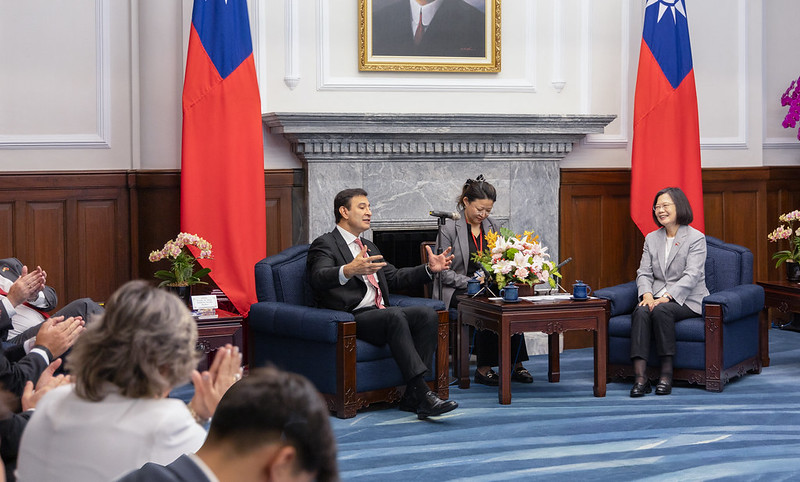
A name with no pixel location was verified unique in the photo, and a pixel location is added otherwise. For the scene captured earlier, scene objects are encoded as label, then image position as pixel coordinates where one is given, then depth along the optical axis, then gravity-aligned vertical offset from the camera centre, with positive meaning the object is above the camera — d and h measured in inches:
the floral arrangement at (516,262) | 207.5 -9.1
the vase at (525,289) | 213.5 -15.8
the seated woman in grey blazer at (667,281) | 209.5 -14.6
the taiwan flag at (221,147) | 225.0 +19.7
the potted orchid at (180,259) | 205.8 -7.9
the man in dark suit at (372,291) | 185.5 -14.8
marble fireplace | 241.1 +18.0
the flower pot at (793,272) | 232.7 -13.2
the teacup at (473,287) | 214.8 -15.3
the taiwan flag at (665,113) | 256.4 +31.4
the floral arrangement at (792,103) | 281.0 +37.2
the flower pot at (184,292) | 204.1 -15.5
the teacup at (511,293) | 203.9 -15.9
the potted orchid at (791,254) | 232.8 -8.5
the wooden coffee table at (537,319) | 197.9 -21.8
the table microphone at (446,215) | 200.7 +1.9
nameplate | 201.5 -17.6
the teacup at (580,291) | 208.5 -15.9
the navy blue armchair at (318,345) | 185.6 -26.1
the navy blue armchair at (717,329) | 207.8 -25.6
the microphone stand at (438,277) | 218.0 -13.1
